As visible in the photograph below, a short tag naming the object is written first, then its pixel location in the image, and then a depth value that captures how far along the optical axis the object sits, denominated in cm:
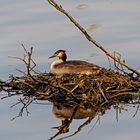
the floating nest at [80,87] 1272
